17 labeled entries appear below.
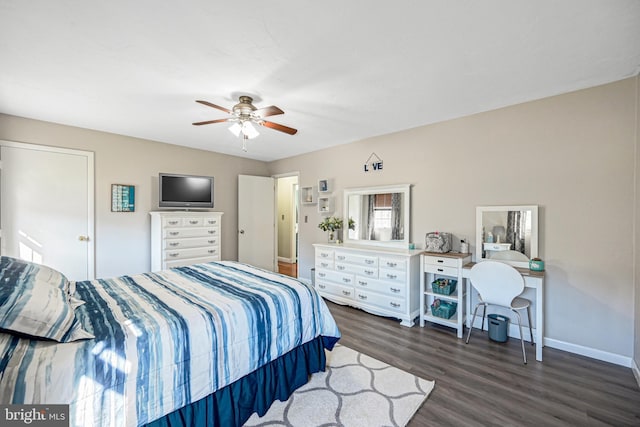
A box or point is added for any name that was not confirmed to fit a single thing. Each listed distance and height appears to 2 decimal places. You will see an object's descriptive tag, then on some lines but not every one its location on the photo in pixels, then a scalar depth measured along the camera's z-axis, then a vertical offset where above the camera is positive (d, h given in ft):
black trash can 8.84 -3.86
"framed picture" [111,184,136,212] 12.30 +0.62
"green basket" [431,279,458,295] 9.89 -2.77
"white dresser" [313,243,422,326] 10.44 -2.86
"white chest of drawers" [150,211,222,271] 12.59 -1.32
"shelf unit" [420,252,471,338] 9.32 -2.47
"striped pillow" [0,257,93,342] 4.01 -1.56
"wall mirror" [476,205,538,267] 8.87 -0.74
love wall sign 12.87 +2.36
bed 3.79 -2.28
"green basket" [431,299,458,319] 9.86 -3.58
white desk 7.81 -2.45
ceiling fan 8.38 +2.99
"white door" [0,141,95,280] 10.00 +0.17
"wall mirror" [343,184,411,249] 11.93 -0.11
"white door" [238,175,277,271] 16.71 -0.63
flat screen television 13.51 +1.08
